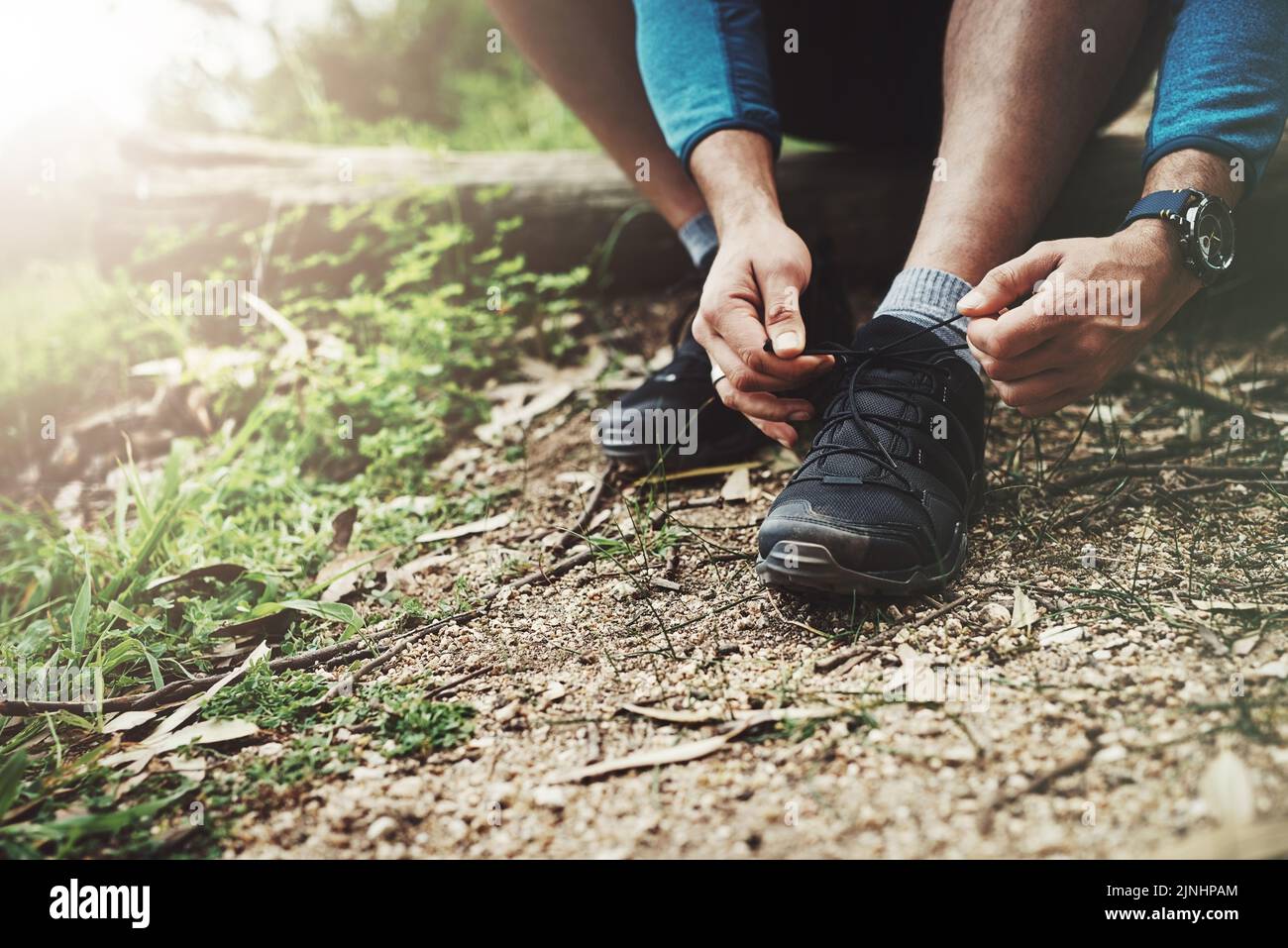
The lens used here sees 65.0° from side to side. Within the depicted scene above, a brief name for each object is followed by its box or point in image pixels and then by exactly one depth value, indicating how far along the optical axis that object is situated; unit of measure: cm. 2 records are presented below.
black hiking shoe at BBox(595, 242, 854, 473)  72
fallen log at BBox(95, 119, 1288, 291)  84
